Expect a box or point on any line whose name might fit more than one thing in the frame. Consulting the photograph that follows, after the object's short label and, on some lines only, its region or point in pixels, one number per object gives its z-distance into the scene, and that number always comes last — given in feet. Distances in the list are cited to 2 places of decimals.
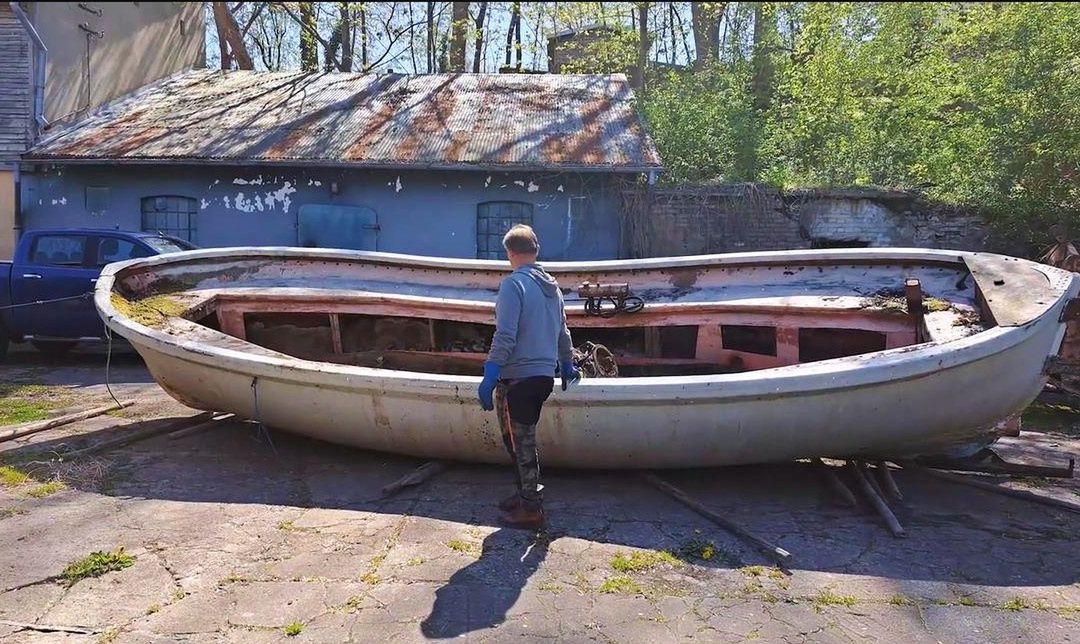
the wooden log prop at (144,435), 18.99
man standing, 13.55
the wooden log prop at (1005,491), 15.73
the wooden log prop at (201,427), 20.51
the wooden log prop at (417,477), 16.63
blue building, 43.55
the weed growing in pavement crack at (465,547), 13.57
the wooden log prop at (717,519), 13.33
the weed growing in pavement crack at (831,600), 11.73
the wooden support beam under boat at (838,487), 15.92
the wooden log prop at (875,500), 14.38
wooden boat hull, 15.28
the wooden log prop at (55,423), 20.07
